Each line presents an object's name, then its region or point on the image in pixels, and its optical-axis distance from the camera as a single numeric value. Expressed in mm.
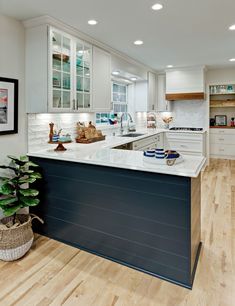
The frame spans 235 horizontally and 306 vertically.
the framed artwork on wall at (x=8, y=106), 2584
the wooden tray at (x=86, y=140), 3498
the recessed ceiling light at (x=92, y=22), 2822
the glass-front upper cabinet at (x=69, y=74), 2814
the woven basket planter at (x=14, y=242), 2256
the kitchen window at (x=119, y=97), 5426
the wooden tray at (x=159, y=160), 2061
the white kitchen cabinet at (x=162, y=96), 6385
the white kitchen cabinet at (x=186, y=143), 5828
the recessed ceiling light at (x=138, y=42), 3639
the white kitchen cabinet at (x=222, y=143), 6723
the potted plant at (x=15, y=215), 2260
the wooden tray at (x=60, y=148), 2871
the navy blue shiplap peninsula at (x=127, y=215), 1949
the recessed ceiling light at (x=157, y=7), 2447
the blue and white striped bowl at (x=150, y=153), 2131
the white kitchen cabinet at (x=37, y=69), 2719
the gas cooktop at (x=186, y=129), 6340
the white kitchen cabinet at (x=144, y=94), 5847
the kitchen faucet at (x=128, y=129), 5117
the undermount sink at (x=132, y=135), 4824
